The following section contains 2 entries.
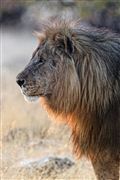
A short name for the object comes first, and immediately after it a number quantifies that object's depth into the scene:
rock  15.87
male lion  11.55
